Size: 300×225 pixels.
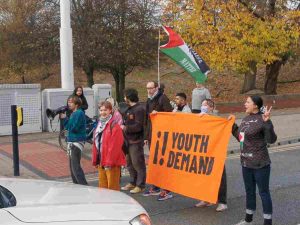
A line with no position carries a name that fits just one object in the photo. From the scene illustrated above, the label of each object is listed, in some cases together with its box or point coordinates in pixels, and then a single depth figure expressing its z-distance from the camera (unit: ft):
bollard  27.81
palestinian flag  30.09
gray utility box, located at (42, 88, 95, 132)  48.67
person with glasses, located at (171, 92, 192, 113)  25.45
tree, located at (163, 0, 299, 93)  68.80
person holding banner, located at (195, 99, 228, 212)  21.74
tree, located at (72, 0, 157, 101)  83.76
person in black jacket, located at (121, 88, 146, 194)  24.59
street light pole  49.88
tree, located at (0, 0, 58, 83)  93.66
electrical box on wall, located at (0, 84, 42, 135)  46.37
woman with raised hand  18.67
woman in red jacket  22.58
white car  10.32
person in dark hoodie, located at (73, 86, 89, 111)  39.17
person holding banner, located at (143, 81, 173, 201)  24.68
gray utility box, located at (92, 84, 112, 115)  52.11
